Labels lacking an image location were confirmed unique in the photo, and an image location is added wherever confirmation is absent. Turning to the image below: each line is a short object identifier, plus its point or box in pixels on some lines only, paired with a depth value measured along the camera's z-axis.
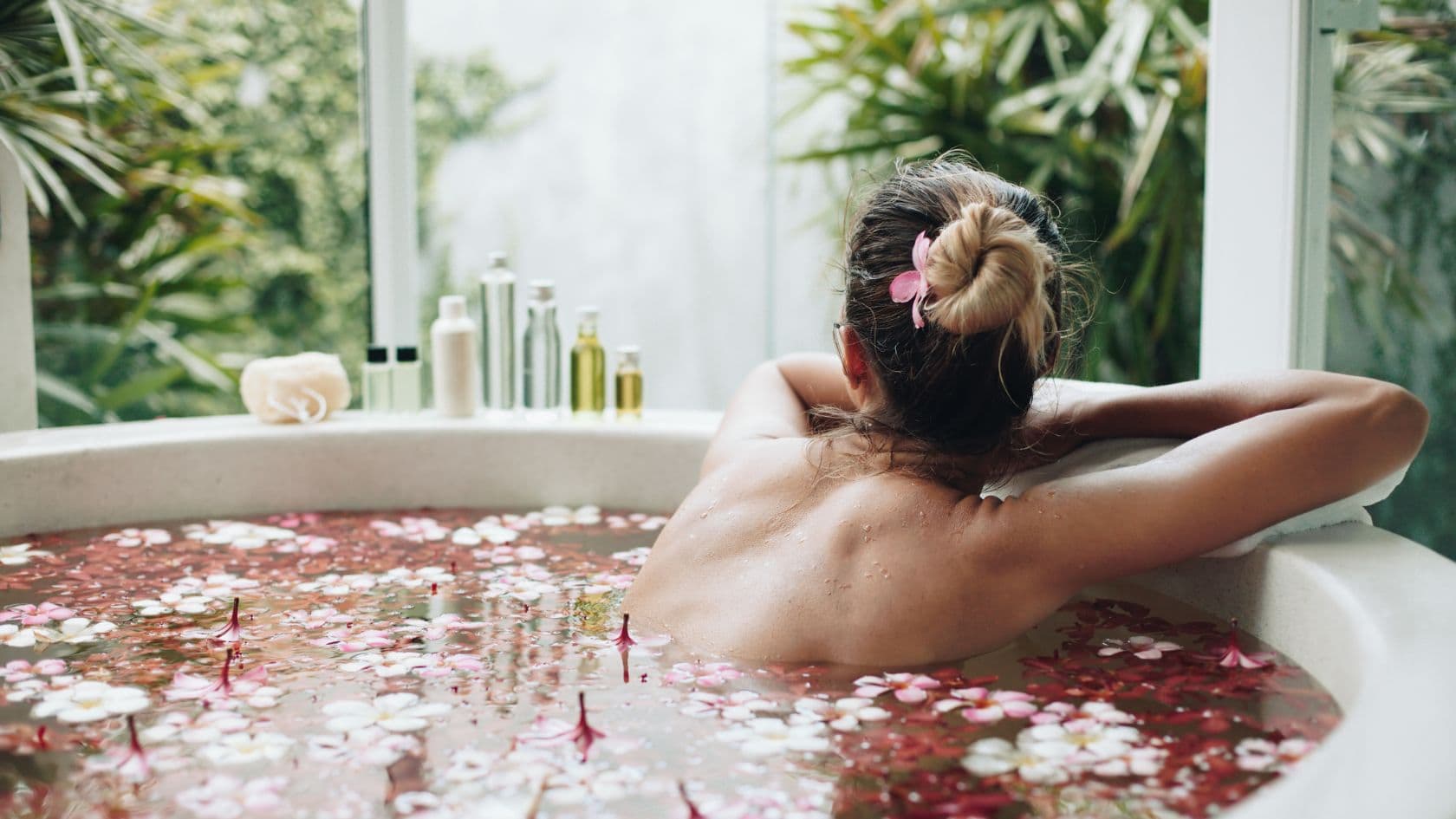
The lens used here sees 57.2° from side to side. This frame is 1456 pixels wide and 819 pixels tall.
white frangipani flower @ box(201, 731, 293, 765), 1.24
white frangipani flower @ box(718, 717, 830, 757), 1.25
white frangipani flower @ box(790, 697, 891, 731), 1.30
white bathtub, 1.31
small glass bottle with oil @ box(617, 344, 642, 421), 2.35
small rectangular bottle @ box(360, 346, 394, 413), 2.42
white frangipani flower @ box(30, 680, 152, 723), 1.37
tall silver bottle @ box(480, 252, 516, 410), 2.40
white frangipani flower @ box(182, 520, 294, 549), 2.09
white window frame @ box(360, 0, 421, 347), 2.82
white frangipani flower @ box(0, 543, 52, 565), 1.92
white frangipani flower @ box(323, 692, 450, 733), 1.33
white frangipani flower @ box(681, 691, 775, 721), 1.34
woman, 1.35
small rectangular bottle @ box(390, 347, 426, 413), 2.42
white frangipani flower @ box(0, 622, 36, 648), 1.58
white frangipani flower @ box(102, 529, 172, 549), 2.05
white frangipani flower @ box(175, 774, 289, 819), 1.13
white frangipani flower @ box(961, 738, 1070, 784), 1.18
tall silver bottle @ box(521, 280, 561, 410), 2.34
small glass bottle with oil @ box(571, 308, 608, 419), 2.39
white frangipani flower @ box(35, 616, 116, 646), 1.59
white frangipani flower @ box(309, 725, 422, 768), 1.25
